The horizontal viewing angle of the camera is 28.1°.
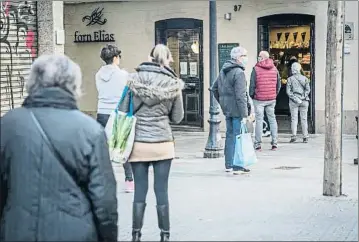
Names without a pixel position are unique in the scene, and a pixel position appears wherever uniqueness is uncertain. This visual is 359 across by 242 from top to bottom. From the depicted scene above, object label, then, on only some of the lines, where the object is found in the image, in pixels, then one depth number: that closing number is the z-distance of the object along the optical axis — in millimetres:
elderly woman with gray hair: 3639
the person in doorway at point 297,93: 14242
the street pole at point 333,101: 8297
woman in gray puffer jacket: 6086
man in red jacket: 13141
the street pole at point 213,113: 12500
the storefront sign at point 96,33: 18297
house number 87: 16828
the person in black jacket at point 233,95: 9969
